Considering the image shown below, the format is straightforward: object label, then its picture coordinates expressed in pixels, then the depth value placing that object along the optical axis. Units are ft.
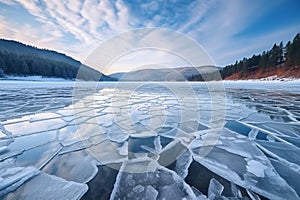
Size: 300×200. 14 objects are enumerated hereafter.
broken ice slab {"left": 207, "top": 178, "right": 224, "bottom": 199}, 4.57
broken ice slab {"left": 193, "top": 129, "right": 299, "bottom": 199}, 4.80
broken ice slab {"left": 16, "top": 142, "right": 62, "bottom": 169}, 6.26
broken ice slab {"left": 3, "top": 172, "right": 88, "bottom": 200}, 4.49
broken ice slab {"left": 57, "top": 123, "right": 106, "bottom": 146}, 8.62
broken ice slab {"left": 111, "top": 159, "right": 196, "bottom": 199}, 4.53
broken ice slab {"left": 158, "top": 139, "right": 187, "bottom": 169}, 6.39
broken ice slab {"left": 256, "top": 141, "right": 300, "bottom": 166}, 6.56
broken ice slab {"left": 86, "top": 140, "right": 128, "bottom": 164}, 6.57
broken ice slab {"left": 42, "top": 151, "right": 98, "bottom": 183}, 5.43
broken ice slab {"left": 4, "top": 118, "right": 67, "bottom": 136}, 9.80
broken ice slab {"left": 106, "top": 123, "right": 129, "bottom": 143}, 8.79
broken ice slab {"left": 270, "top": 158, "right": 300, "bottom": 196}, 5.01
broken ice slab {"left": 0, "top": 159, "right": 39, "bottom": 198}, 4.83
